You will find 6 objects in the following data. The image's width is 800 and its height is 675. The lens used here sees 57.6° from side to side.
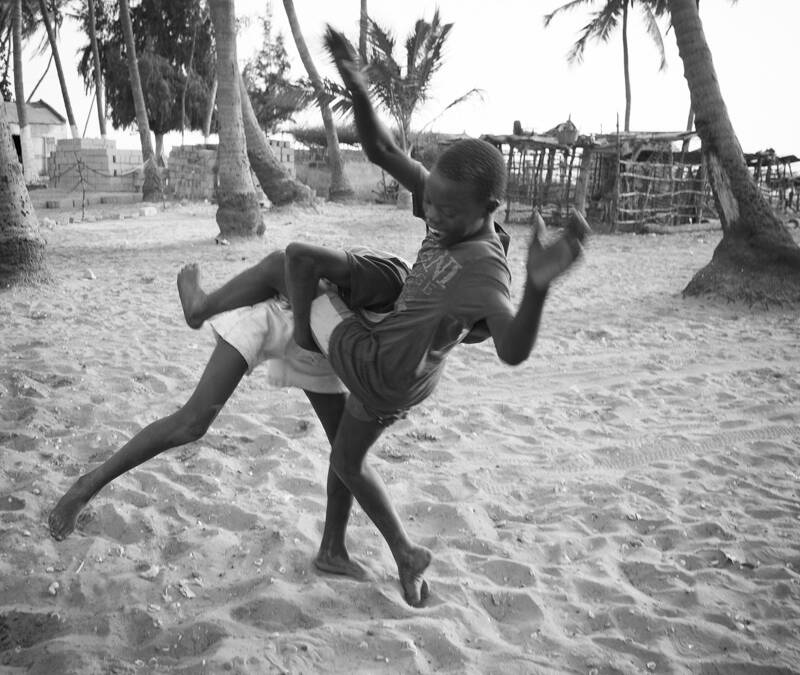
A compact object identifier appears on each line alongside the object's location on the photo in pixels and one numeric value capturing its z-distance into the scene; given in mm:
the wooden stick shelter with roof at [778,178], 18453
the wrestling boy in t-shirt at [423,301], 1722
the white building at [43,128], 34594
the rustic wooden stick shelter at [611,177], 15398
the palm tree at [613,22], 23359
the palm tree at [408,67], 18281
